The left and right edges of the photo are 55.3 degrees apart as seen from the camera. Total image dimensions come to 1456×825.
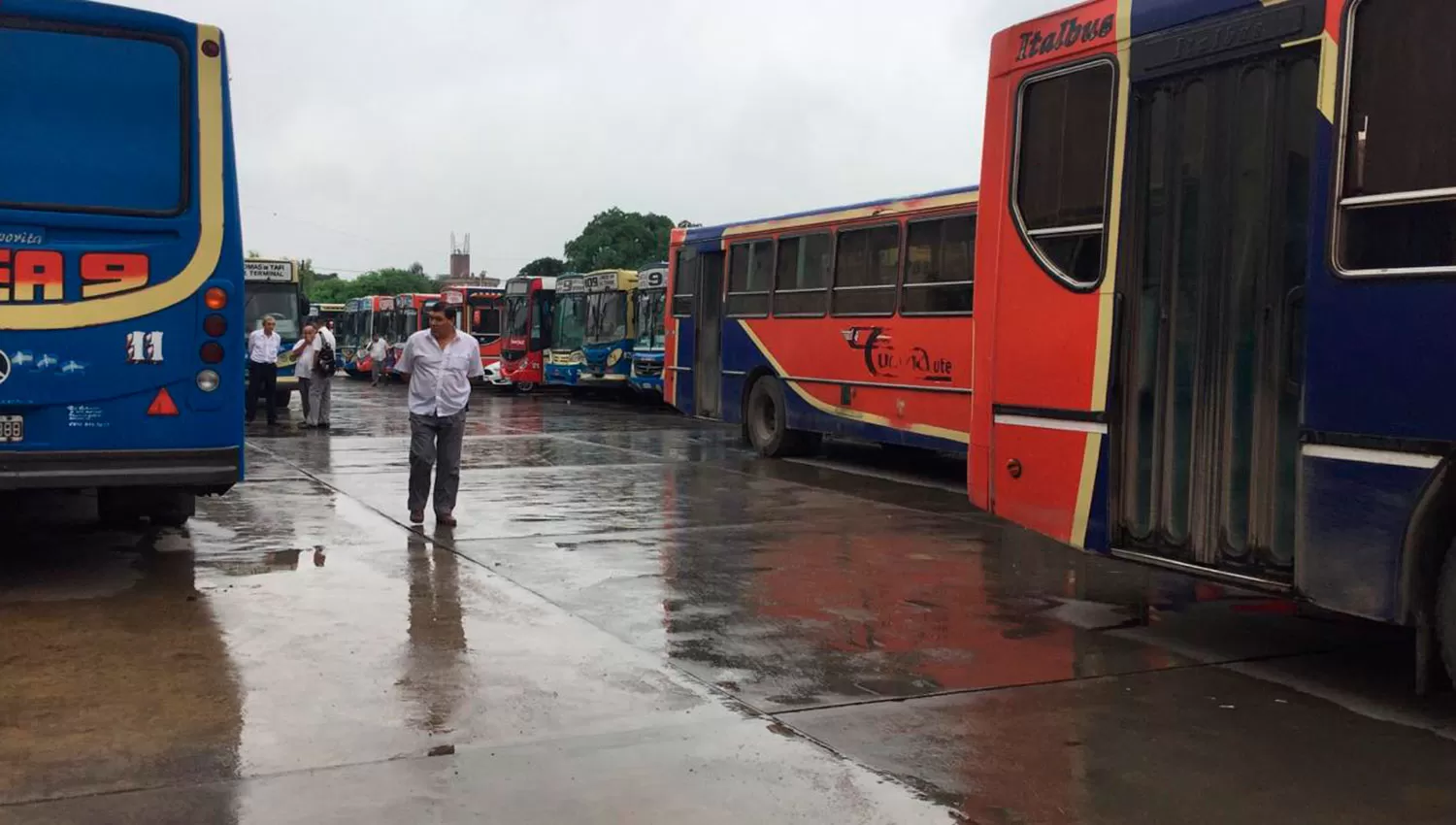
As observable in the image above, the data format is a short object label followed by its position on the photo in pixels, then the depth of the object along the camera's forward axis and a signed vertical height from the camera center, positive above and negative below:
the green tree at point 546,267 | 94.31 +4.57
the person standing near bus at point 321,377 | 21.50 -0.79
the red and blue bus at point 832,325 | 14.48 +0.21
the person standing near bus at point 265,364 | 21.61 -0.65
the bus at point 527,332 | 36.31 +0.03
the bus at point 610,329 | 31.38 +0.16
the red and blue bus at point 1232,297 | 5.59 +0.28
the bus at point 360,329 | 50.72 -0.05
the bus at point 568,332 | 33.69 +0.06
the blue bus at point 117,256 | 7.82 +0.36
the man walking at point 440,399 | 10.81 -0.53
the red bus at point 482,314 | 39.41 +0.49
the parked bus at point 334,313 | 62.54 +0.64
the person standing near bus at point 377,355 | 43.69 -0.87
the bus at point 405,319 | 45.56 +0.33
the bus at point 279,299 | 27.14 +0.50
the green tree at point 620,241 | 84.56 +5.88
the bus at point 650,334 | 29.47 +0.07
